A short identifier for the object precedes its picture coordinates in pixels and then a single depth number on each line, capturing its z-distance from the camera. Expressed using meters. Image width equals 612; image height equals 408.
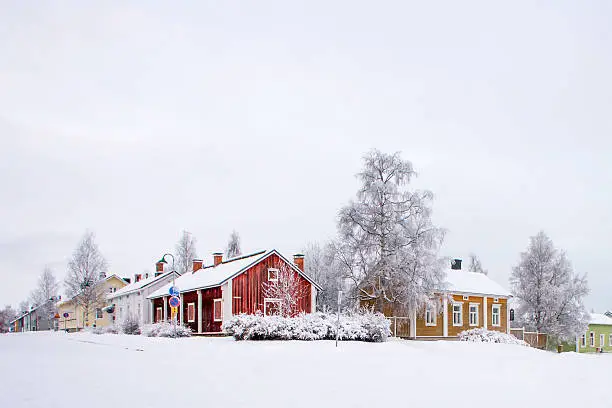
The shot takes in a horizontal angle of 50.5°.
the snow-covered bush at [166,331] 35.88
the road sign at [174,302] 29.72
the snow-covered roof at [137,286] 55.57
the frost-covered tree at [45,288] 105.20
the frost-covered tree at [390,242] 37.81
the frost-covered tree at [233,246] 76.25
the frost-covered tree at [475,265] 96.94
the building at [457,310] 40.75
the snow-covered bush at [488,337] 39.41
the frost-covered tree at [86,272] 66.06
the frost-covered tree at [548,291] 50.53
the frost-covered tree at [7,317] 124.86
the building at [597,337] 62.06
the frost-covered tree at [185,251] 77.25
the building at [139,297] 54.62
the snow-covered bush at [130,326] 46.19
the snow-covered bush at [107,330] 49.19
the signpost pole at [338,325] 25.03
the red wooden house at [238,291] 37.44
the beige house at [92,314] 70.19
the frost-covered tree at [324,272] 39.41
